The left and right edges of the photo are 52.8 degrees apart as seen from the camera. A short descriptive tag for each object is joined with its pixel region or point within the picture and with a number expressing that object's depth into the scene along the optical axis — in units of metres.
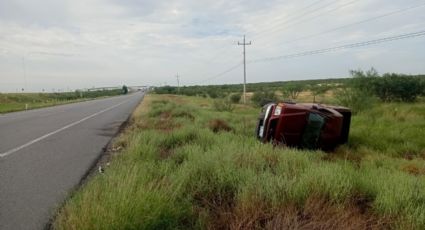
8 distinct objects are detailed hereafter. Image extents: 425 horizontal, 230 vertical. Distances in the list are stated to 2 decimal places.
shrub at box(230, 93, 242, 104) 57.38
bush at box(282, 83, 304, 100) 55.78
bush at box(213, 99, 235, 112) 33.94
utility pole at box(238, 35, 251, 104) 56.55
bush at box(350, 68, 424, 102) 43.84
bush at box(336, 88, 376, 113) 25.89
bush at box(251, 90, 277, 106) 49.29
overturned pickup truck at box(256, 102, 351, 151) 10.05
